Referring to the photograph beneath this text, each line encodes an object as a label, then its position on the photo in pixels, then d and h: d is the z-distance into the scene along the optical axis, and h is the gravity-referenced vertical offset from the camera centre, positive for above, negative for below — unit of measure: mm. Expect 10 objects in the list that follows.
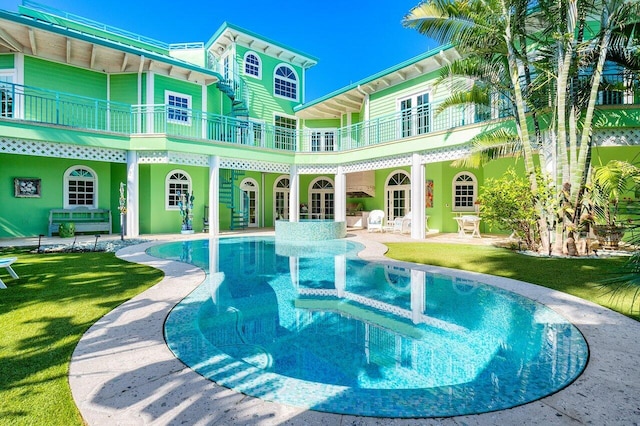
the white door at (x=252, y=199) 18359 +813
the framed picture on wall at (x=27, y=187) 12586 +1019
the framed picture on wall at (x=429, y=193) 15609 +932
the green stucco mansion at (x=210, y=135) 11867 +3053
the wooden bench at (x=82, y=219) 13094 -250
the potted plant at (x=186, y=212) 14570 +42
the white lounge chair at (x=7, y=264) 5221 -870
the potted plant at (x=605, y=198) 7616 +377
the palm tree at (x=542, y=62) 8070 +4206
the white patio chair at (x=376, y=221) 15780 -412
